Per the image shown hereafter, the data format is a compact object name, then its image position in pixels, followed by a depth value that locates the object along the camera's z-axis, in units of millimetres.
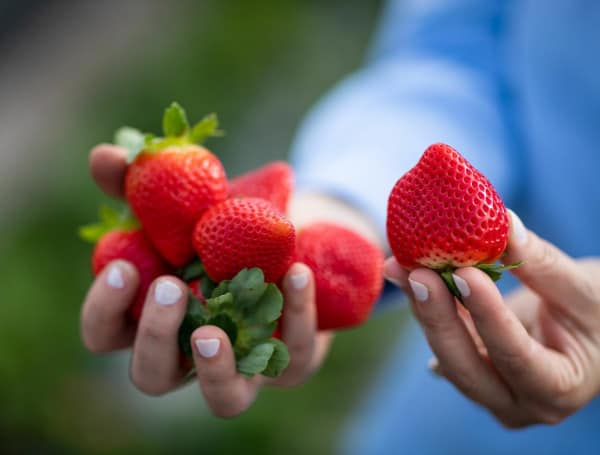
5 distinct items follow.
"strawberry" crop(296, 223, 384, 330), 621
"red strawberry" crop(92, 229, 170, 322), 625
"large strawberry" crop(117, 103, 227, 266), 583
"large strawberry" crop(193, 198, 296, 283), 538
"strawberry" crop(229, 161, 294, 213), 624
